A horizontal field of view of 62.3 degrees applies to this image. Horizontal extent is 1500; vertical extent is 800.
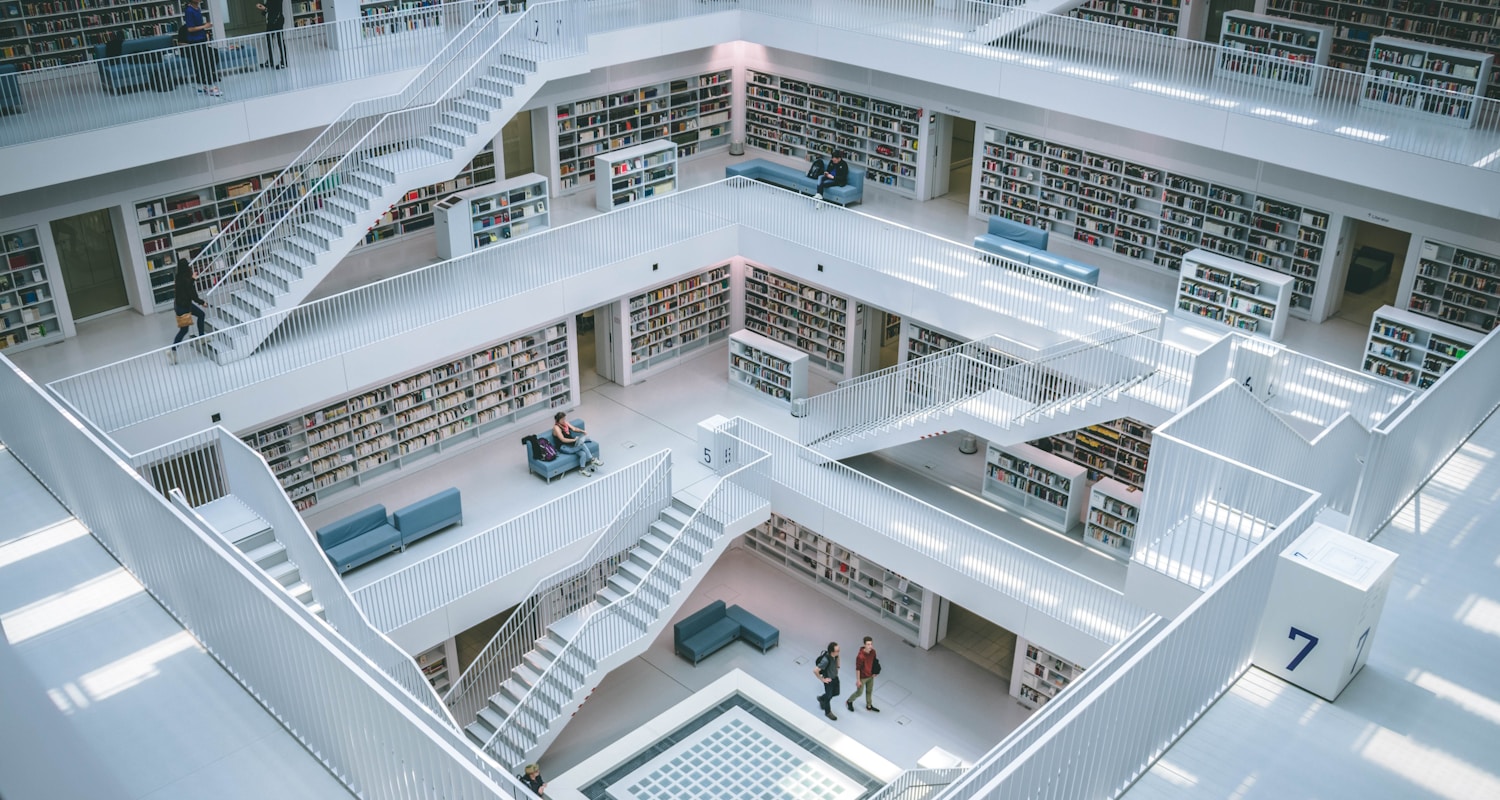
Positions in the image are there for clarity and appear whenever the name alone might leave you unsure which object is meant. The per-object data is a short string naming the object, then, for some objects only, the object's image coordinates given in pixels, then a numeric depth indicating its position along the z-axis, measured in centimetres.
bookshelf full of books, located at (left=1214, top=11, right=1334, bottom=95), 1656
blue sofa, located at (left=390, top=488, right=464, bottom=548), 1588
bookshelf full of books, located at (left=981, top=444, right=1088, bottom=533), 1686
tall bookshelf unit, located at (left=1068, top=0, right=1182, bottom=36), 2030
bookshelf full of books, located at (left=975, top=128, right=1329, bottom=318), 1759
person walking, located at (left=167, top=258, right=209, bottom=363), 1492
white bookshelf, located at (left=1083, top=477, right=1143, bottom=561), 1625
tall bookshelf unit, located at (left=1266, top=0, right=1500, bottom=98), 1769
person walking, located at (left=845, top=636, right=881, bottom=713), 1563
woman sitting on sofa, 1772
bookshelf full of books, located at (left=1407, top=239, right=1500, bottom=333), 1584
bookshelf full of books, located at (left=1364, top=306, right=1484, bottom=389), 1529
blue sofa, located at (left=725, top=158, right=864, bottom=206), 2119
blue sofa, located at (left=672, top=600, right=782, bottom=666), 1723
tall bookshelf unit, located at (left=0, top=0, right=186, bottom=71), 1627
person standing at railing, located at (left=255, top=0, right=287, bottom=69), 1653
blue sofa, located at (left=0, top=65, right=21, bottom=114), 1445
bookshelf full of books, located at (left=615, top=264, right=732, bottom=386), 2042
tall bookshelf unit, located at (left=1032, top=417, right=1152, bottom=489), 1736
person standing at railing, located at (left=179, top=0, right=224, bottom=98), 1578
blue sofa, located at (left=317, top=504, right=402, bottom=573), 1537
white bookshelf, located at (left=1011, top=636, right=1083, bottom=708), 1577
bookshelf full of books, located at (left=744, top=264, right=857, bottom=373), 2066
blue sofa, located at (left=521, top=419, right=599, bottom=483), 1755
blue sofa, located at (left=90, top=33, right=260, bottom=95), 1548
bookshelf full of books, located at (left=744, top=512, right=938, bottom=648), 1745
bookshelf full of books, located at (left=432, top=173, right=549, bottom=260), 1847
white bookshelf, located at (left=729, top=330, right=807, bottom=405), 1941
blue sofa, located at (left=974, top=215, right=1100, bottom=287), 1731
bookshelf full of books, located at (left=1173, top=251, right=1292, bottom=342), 1659
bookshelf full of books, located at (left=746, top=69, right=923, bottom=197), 2162
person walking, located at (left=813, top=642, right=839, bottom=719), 1555
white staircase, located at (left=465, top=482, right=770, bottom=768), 1502
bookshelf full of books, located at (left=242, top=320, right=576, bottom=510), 1680
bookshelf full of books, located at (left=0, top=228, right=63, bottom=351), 1584
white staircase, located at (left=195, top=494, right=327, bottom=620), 1188
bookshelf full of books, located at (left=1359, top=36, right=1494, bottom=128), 1559
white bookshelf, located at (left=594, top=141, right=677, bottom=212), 2022
